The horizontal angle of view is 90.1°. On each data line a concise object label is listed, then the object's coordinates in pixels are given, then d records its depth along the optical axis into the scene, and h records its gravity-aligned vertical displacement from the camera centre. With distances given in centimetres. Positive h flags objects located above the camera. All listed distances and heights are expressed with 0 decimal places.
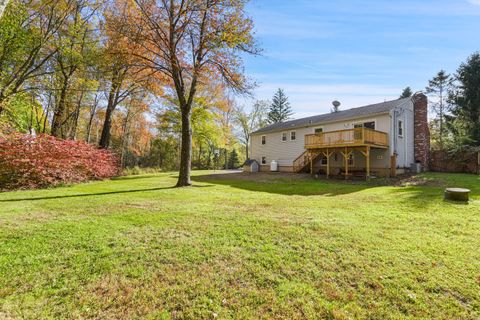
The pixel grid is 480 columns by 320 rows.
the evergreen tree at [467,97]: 2139 +613
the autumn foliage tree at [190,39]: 1078 +576
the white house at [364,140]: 1483 +150
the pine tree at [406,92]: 2945 +867
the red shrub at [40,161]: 1022 +6
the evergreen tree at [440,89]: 2754 +867
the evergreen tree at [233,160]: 3916 +35
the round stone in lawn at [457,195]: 727 -101
